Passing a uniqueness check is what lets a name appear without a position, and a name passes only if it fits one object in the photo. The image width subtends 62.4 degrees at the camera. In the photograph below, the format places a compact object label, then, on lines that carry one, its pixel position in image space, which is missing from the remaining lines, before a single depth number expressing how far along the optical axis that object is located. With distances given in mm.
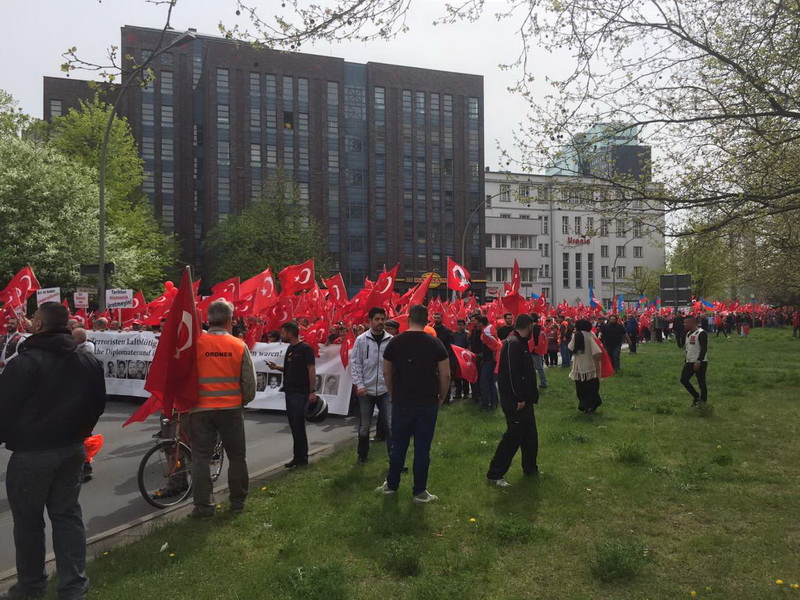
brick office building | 62906
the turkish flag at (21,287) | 14211
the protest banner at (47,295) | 15109
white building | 78000
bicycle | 6445
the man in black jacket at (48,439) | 4152
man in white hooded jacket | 8164
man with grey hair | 5949
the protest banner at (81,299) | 19578
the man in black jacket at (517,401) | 6852
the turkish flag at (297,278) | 15859
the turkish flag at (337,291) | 15307
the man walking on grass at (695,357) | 11781
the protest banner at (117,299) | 17438
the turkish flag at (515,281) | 12254
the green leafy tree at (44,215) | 27875
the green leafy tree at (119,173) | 34781
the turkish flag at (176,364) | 5844
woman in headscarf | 11422
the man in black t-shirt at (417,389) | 6285
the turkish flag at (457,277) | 17508
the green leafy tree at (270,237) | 46500
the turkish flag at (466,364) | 12625
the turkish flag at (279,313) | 15680
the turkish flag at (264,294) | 14875
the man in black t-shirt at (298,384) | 7898
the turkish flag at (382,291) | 12206
